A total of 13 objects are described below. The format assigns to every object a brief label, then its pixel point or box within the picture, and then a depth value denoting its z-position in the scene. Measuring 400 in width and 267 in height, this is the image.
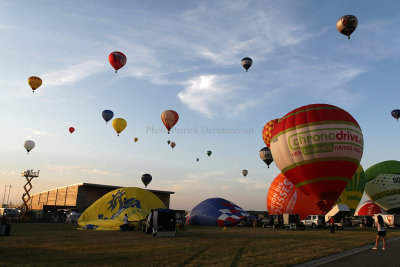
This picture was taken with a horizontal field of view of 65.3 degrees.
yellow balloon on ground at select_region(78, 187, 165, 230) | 25.88
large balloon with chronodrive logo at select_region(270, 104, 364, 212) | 26.77
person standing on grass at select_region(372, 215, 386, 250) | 14.43
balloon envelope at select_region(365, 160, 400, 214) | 44.78
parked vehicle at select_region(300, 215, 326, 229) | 30.92
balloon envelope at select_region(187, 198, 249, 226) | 36.56
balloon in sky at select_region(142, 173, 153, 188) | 55.78
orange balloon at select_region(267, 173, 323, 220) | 34.61
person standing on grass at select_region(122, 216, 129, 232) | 24.08
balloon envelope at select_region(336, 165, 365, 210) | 35.62
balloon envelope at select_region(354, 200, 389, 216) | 50.06
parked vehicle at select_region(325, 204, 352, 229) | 28.24
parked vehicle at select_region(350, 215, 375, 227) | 39.44
